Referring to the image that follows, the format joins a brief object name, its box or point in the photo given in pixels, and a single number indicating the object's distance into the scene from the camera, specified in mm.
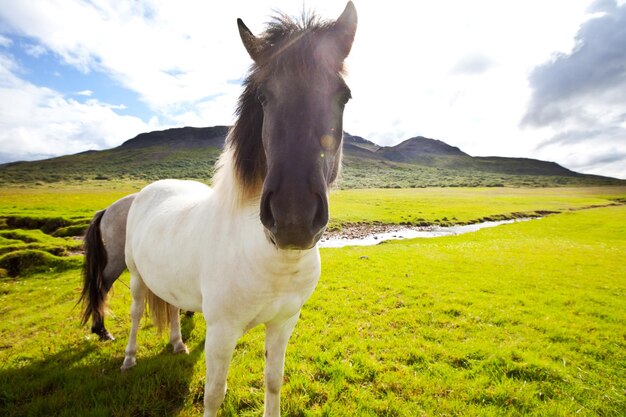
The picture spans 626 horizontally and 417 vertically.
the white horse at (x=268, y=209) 1761
